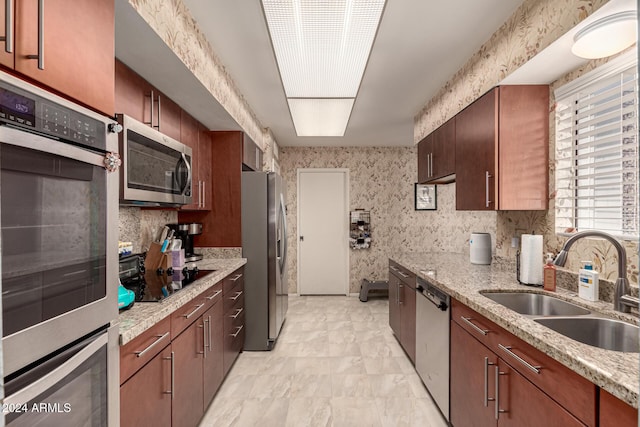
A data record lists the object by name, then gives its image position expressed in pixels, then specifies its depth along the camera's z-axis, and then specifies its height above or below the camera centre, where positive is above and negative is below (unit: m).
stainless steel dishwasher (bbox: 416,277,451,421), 1.98 -0.87
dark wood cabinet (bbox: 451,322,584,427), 1.12 -0.76
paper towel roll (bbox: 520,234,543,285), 1.86 -0.28
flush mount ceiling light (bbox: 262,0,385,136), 1.70 +1.09
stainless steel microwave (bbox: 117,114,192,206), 1.58 +0.26
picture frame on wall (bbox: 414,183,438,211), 5.27 +0.28
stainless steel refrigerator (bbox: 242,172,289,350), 3.08 -0.37
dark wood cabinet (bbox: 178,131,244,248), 3.09 +0.14
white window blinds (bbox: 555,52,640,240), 1.56 +0.35
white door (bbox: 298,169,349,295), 5.34 -0.30
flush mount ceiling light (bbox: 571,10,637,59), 1.33 +0.78
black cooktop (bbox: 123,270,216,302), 1.62 -0.43
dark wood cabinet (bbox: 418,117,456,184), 2.68 +0.55
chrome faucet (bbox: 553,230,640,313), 1.34 -0.30
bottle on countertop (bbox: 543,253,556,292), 1.75 -0.34
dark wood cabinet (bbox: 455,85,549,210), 2.03 +0.43
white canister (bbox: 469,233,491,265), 2.69 -0.29
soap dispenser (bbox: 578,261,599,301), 1.52 -0.33
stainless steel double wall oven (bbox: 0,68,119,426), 0.74 -0.13
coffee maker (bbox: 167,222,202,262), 2.83 -0.19
